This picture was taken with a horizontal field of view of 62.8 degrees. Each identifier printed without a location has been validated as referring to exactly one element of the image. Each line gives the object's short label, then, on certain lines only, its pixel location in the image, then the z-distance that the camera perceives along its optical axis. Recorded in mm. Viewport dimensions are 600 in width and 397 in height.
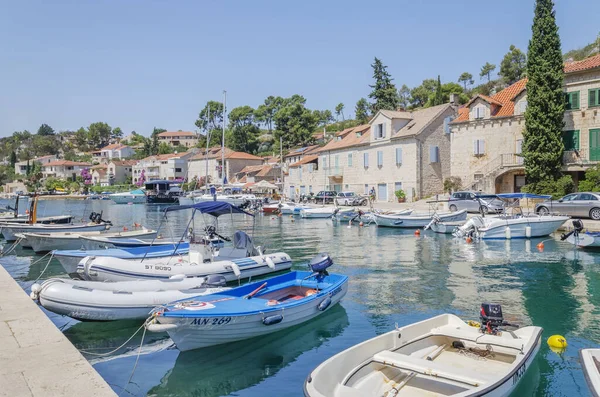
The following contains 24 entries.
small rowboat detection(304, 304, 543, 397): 7270
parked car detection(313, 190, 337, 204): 57500
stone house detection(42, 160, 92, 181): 143000
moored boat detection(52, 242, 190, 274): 17438
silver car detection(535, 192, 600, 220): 29338
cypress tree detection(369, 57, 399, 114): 81312
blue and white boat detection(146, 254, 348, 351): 9898
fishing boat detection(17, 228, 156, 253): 24719
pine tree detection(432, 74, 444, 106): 75638
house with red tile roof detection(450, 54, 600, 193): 38438
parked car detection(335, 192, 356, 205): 53750
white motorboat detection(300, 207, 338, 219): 45984
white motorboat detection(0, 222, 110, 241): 27719
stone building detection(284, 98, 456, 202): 51656
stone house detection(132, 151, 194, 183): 119125
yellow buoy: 10797
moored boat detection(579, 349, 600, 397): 6312
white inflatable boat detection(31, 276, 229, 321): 11570
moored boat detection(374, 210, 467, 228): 34875
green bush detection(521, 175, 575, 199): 37438
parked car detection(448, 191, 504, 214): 35162
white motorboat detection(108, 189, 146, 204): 90375
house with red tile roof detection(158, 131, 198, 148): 172625
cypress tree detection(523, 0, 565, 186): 38312
